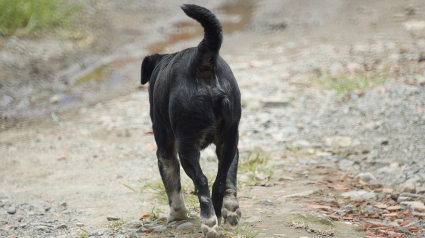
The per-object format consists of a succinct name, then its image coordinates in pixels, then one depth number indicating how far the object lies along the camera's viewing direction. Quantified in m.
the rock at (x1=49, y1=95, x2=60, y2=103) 20.08
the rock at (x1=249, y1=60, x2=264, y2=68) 20.98
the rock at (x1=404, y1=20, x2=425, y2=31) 23.11
